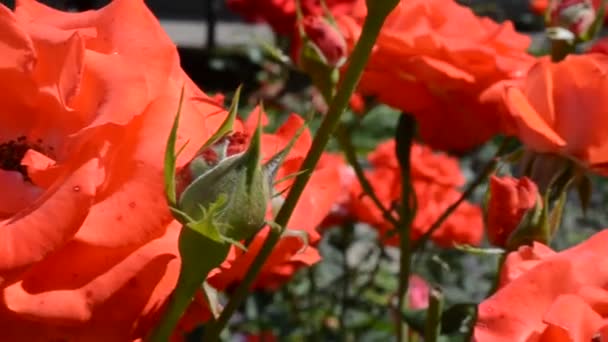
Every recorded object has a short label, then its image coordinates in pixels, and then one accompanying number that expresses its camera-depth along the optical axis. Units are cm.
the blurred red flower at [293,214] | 64
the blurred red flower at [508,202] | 70
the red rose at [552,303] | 61
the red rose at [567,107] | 76
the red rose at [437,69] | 86
